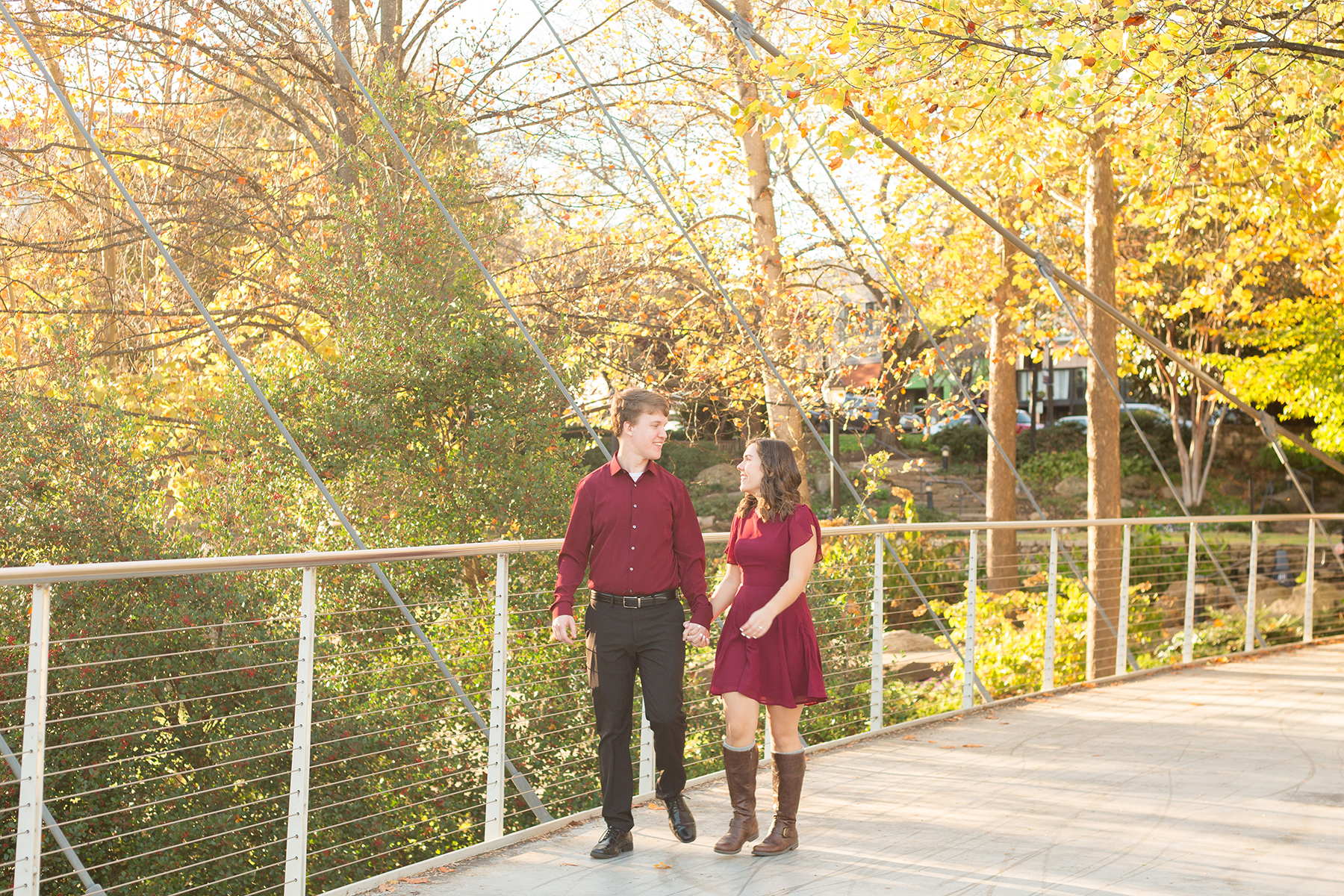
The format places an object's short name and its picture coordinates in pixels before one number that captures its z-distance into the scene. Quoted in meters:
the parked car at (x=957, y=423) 32.19
